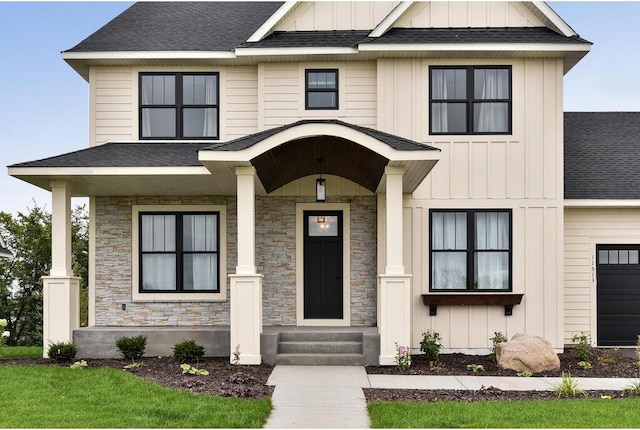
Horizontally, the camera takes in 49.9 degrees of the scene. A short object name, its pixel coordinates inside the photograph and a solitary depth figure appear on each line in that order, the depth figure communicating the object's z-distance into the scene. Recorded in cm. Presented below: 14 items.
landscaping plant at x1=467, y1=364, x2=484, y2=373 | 1100
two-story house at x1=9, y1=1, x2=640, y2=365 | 1283
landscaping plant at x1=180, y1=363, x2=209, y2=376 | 1008
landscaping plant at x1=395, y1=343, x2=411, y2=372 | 1095
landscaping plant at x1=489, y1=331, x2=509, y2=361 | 1230
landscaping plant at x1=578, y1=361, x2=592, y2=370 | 1125
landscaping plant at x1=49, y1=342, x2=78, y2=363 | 1152
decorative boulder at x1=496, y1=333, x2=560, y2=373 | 1092
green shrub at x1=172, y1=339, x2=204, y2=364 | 1127
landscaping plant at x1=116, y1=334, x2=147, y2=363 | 1155
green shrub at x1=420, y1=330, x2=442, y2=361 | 1203
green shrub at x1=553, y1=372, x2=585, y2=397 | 893
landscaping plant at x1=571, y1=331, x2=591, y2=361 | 1205
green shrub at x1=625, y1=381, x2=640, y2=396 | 914
